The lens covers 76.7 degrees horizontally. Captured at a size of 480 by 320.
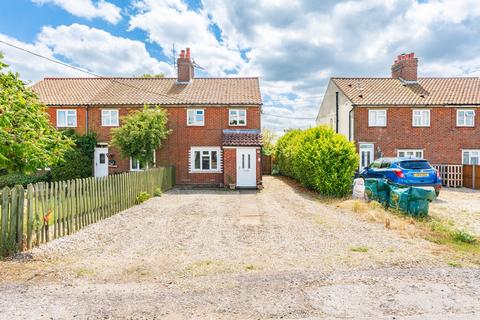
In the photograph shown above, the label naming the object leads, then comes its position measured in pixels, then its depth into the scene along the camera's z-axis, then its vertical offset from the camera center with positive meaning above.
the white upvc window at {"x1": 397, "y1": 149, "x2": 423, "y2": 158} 21.94 +0.47
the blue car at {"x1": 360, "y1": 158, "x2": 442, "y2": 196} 13.08 -0.63
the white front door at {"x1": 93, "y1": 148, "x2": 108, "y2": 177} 21.08 -0.08
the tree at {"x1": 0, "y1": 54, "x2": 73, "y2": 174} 6.63 +0.64
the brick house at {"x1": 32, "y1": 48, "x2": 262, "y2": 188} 20.48 +2.51
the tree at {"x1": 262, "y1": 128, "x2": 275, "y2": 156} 32.12 +2.05
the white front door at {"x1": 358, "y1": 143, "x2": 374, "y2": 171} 22.02 +0.42
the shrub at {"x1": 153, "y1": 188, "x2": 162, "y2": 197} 15.66 -1.73
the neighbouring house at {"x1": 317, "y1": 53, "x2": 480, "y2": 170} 21.75 +2.28
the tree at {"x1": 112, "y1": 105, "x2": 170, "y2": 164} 17.80 +1.46
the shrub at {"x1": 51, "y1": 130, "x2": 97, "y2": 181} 19.95 -0.01
